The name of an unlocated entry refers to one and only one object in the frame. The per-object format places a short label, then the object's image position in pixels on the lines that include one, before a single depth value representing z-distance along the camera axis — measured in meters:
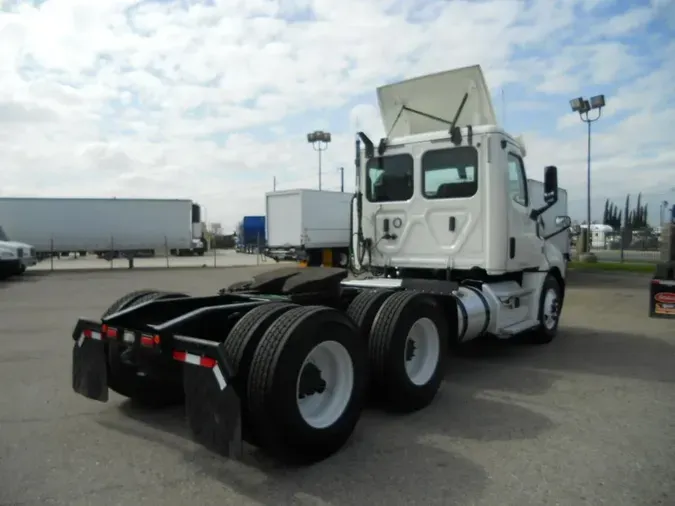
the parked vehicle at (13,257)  19.30
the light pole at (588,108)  29.37
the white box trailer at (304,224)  26.06
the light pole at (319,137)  48.97
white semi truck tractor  3.60
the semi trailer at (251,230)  48.03
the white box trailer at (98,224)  30.28
